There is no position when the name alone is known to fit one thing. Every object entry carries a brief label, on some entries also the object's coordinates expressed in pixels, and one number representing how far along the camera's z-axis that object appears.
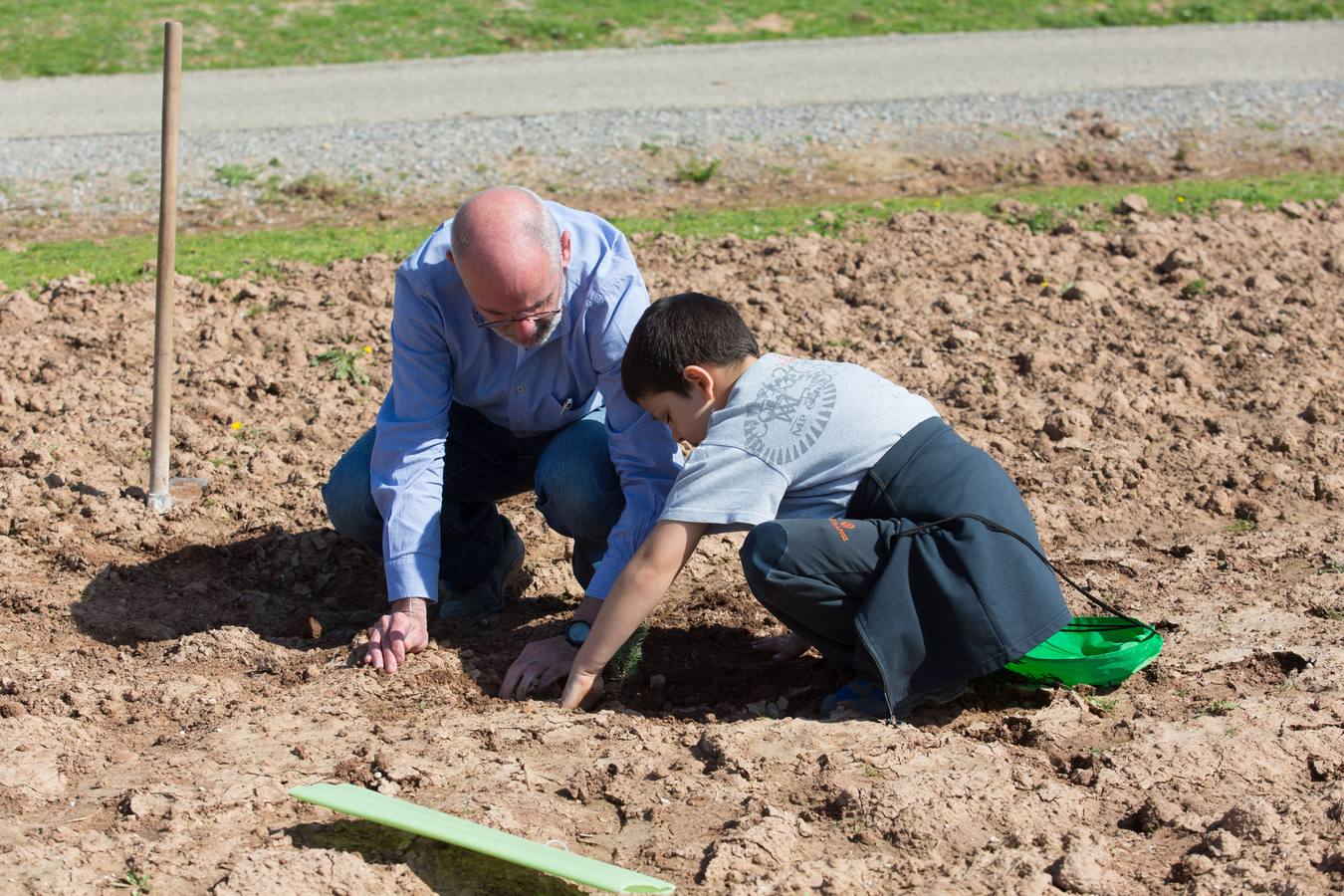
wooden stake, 4.44
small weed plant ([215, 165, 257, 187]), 8.85
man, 3.48
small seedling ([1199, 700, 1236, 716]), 3.43
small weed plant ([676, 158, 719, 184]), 8.75
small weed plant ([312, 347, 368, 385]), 5.62
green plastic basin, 3.51
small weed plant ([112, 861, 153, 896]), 2.68
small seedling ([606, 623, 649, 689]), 3.75
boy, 3.30
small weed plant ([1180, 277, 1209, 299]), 6.31
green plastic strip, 2.65
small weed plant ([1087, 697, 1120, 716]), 3.54
